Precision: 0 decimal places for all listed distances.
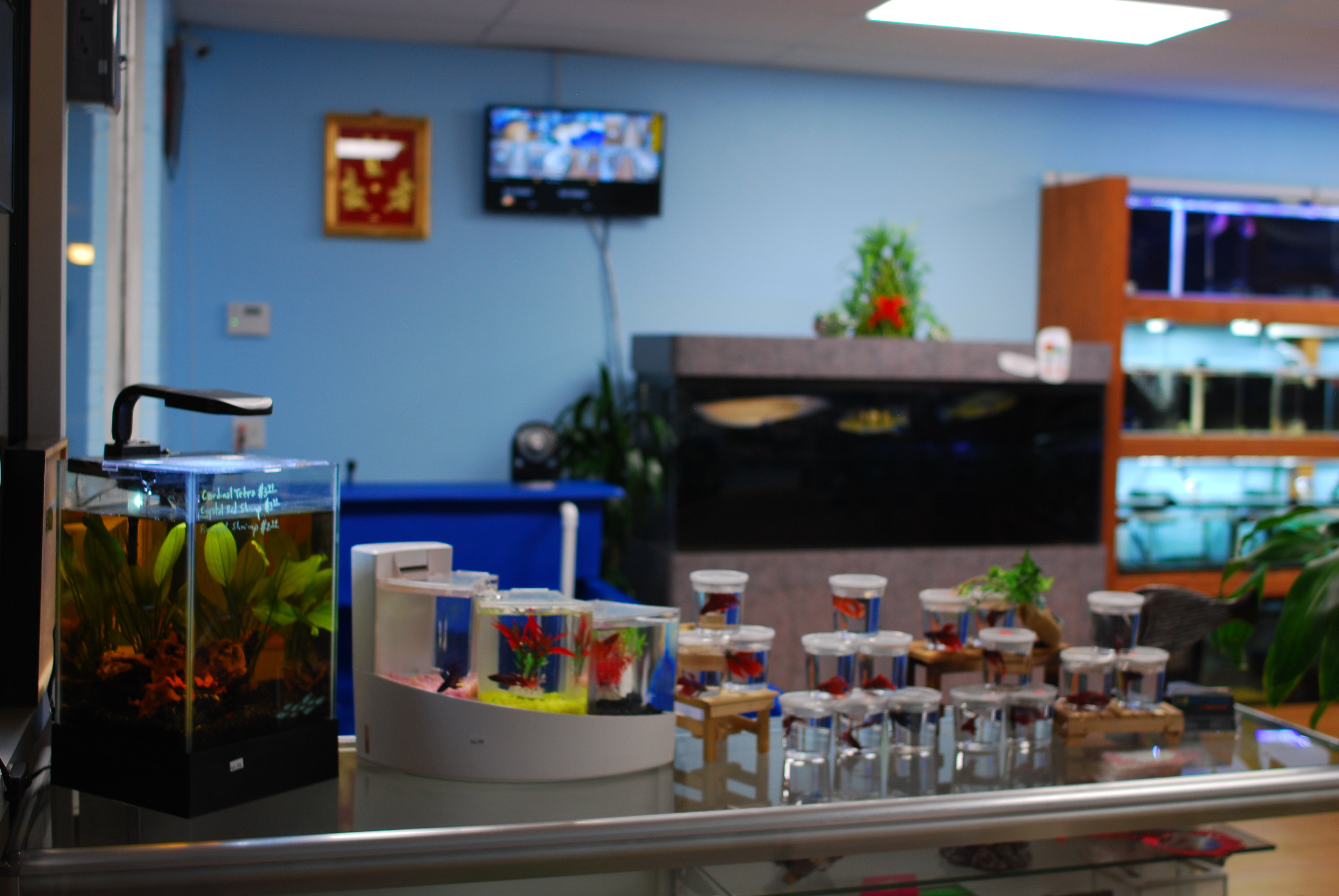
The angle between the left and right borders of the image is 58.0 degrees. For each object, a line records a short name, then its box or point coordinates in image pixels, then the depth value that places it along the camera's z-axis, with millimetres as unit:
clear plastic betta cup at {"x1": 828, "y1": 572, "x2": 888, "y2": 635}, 1582
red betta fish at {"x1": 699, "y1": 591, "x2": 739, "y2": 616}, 1581
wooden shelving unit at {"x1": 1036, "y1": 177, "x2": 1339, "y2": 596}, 4957
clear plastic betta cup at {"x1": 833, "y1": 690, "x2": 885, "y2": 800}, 1424
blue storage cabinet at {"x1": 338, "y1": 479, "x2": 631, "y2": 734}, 3746
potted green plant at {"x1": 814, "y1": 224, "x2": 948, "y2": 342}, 4637
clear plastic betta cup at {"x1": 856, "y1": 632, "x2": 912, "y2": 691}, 1521
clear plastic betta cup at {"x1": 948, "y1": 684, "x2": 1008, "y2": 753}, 1514
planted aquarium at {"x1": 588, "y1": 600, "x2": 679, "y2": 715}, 1379
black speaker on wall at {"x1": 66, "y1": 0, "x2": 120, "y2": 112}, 1530
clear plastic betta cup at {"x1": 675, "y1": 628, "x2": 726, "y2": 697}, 1507
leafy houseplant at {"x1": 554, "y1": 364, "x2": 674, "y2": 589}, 4516
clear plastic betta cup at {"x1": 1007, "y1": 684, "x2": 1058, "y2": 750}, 1530
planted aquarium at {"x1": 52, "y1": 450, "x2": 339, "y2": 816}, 1158
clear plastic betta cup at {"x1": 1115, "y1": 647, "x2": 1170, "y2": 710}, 1607
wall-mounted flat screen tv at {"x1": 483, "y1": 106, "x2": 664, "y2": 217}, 4762
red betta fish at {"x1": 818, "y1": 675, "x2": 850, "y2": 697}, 1488
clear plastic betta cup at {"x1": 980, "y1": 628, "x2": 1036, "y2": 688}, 1551
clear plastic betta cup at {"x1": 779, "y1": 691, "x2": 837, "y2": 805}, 1428
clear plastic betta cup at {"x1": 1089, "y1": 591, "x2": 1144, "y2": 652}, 1636
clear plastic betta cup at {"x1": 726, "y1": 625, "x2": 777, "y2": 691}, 1506
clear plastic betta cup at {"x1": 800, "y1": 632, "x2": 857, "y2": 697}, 1499
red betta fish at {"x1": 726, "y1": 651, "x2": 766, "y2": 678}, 1505
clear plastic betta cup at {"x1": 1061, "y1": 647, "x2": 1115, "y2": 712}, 1584
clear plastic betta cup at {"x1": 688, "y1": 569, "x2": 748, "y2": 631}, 1581
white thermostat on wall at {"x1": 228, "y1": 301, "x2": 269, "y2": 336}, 4602
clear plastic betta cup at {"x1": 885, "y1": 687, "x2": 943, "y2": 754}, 1479
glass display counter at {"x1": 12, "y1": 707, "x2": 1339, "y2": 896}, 1076
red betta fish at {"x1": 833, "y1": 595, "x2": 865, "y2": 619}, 1589
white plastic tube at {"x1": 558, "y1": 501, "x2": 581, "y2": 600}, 3688
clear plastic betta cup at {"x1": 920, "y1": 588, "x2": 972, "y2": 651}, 1647
